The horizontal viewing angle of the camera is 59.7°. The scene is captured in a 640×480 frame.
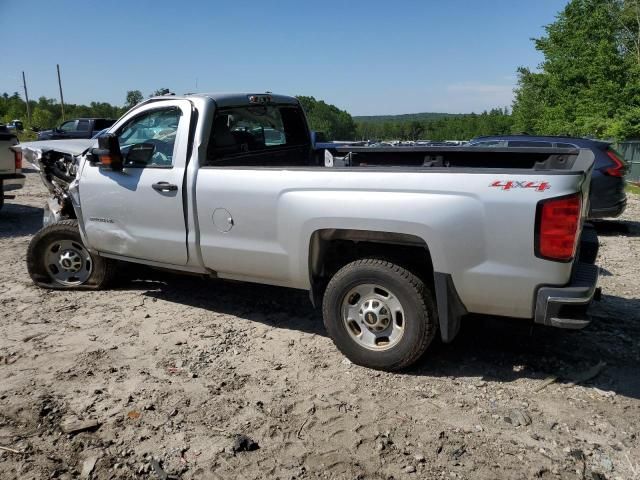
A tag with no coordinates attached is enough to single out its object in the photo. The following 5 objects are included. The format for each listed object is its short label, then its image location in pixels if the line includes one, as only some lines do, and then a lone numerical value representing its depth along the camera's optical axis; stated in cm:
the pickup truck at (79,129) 2450
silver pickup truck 345
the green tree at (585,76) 3033
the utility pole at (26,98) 6197
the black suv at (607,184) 888
